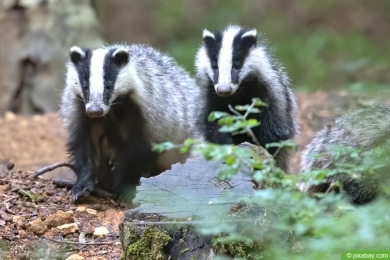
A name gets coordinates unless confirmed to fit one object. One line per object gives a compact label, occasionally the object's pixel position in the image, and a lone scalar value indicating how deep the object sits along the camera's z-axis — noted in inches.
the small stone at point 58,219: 401.7
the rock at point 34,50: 764.6
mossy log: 313.6
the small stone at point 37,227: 393.4
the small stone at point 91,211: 448.5
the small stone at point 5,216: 402.3
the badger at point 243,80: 469.7
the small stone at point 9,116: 698.0
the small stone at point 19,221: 396.8
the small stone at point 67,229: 400.2
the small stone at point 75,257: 358.9
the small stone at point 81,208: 450.2
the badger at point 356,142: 410.6
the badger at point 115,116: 473.4
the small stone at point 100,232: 404.5
